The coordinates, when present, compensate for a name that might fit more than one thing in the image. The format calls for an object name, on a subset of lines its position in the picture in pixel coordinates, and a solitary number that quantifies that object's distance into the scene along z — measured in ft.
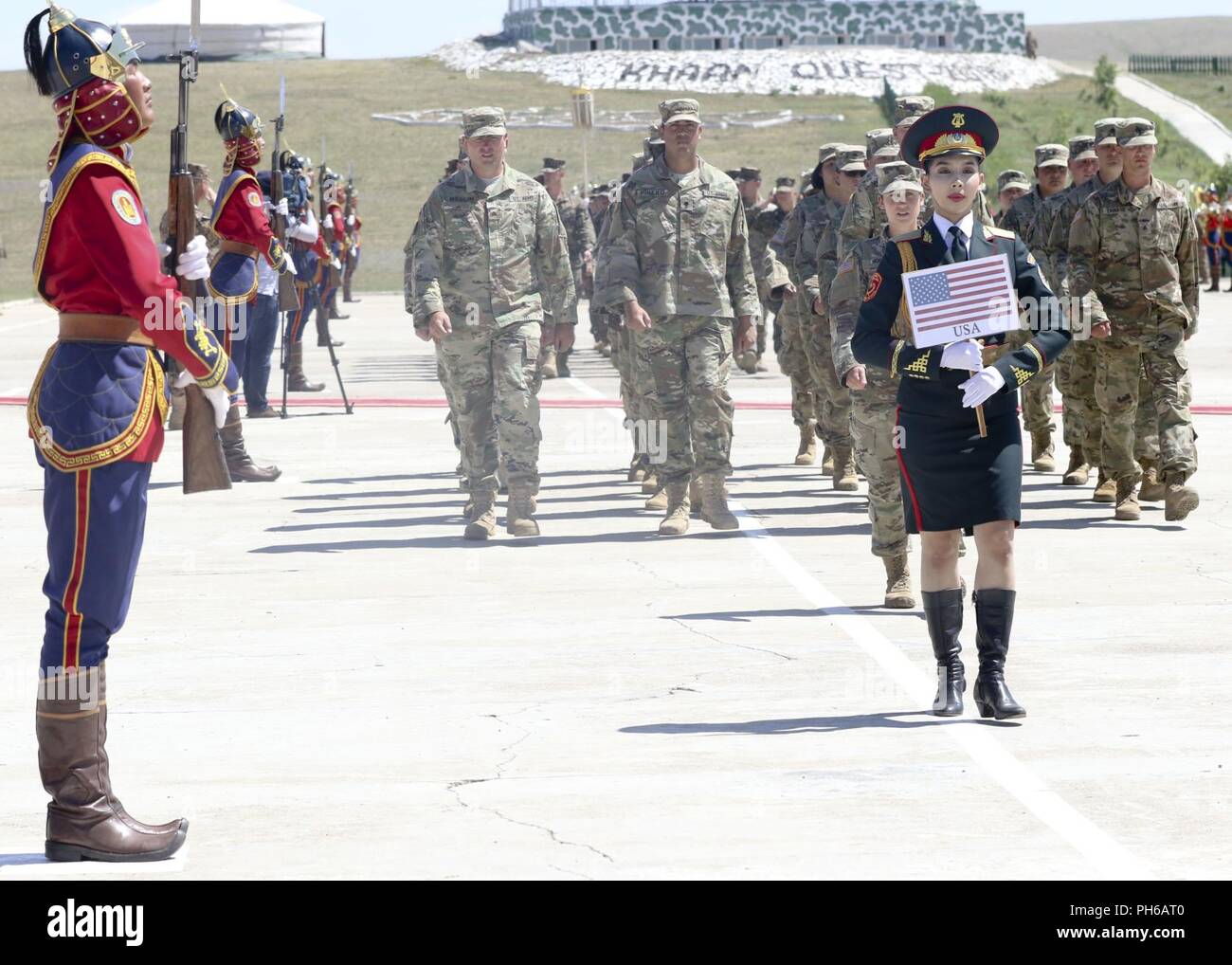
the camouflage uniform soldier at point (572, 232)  79.20
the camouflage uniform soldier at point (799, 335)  49.08
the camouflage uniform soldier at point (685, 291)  40.83
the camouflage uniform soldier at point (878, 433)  32.32
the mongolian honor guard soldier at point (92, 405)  19.26
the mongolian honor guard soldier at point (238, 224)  48.34
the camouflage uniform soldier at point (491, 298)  41.04
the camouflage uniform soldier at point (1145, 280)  41.42
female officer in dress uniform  24.82
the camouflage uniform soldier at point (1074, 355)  45.81
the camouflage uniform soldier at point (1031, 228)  49.37
